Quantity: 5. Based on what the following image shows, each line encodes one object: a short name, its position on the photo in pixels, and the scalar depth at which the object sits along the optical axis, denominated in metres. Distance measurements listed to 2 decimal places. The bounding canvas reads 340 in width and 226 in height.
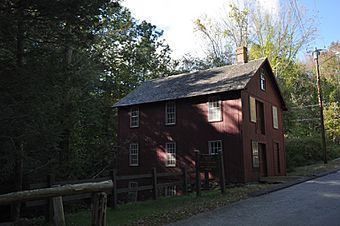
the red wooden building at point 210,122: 19.56
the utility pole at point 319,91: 27.16
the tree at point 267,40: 35.41
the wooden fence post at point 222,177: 13.58
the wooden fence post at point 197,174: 13.51
